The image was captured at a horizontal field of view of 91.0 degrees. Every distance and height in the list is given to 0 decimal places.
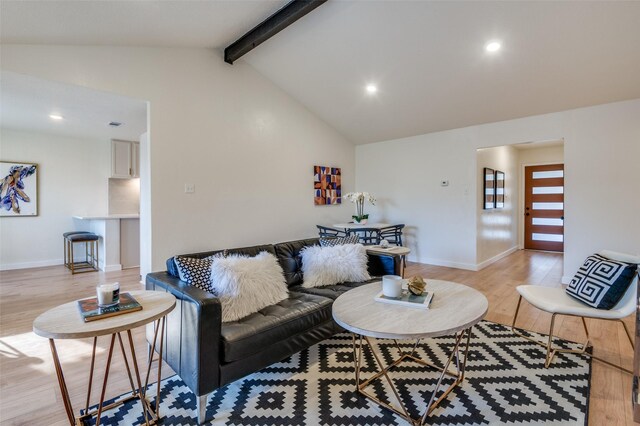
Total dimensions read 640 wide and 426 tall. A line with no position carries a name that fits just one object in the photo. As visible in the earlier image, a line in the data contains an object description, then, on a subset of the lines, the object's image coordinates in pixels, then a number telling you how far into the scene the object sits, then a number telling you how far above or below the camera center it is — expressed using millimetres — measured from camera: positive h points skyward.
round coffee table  1527 -576
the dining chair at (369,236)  4992 -444
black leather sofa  1649 -750
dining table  4996 -290
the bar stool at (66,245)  5482 -662
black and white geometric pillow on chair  2141 -528
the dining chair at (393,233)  5160 -421
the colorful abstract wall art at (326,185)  5445 +412
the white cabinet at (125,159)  5602 +894
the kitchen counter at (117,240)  5102 -535
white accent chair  2125 -701
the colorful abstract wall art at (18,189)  5094 +314
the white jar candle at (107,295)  1527 -428
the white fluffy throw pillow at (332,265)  2760 -513
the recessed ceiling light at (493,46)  3261 +1707
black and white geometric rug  1681 -1110
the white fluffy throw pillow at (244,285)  2025 -527
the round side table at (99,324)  1294 -503
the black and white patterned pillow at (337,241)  3088 -329
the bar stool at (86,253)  5052 -799
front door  6797 +30
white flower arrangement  5098 +137
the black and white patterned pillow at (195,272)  2043 -425
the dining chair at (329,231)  5113 -396
